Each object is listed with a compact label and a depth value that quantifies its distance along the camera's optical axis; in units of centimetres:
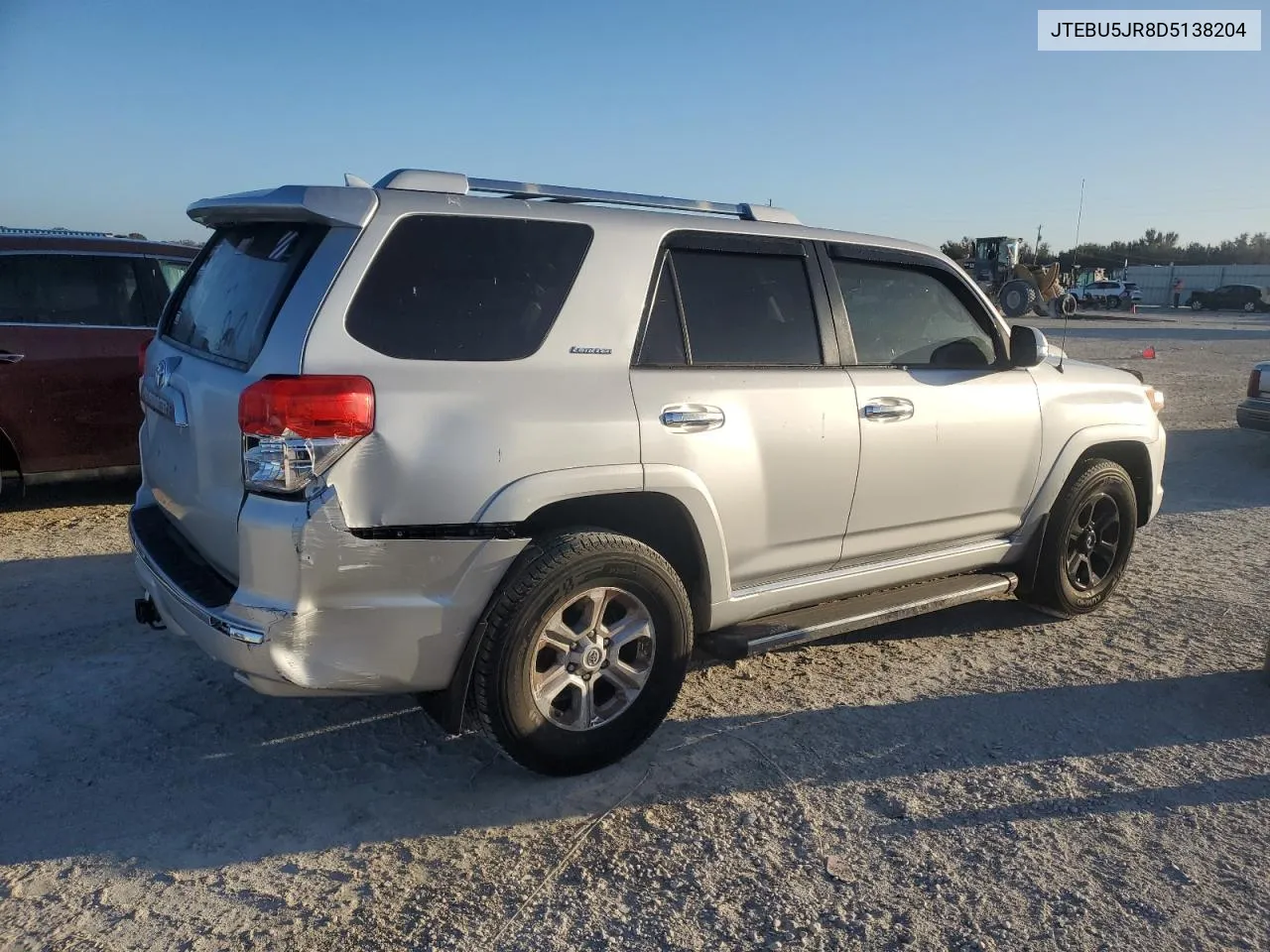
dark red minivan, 616
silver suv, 280
